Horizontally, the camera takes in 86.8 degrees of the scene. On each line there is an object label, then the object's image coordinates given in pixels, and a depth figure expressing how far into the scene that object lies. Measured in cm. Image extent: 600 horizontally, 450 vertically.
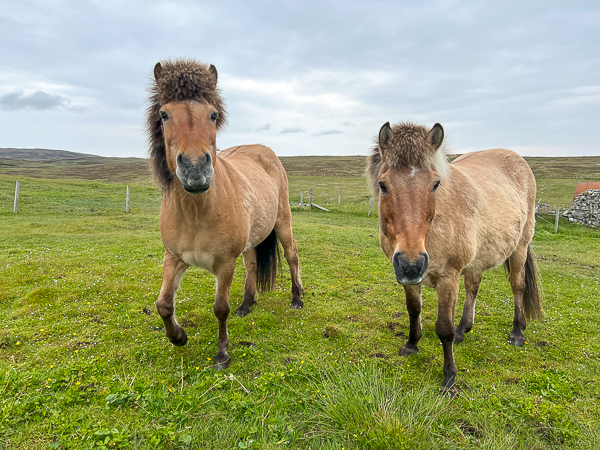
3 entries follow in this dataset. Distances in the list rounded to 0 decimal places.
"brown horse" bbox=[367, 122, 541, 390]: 306
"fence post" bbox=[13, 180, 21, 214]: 1652
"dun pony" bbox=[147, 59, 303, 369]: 307
